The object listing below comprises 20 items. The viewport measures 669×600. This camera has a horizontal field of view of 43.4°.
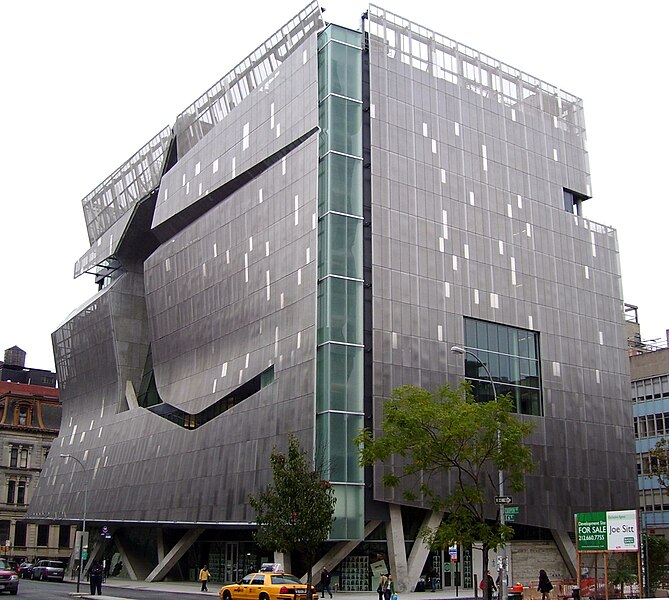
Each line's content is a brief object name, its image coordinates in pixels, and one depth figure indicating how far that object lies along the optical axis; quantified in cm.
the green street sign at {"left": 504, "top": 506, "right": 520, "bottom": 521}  3513
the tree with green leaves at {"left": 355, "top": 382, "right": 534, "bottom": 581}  3481
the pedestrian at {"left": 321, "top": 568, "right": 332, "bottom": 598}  4702
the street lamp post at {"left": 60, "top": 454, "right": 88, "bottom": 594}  5433
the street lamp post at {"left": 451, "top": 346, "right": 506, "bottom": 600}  3333
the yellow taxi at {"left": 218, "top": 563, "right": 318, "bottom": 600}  3762
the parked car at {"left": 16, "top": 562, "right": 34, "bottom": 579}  7831
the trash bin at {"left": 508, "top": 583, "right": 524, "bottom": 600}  3862
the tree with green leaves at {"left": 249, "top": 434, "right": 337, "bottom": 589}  3906
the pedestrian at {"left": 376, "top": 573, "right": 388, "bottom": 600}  4094
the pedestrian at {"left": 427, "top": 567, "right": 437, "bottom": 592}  5413
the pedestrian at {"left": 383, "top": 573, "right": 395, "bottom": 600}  3991
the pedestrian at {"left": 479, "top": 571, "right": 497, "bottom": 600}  3322
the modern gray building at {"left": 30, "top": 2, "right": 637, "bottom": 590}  5344
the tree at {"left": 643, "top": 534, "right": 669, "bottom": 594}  5706
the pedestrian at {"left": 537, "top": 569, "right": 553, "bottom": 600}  3903
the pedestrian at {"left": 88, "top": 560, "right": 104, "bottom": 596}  4723
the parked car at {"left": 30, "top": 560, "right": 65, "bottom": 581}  7325
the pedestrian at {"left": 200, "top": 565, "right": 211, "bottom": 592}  5397
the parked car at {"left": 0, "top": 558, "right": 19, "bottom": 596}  4697
